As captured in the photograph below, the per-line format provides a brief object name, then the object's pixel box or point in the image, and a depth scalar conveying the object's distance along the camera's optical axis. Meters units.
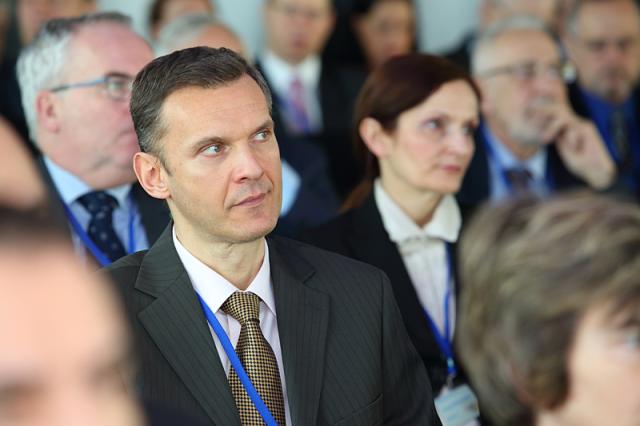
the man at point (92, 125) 5.76
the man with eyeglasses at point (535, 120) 8.47
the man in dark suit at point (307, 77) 9.82
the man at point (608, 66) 9.74
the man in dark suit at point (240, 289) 4.08
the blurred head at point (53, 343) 1.52
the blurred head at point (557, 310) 2.58
